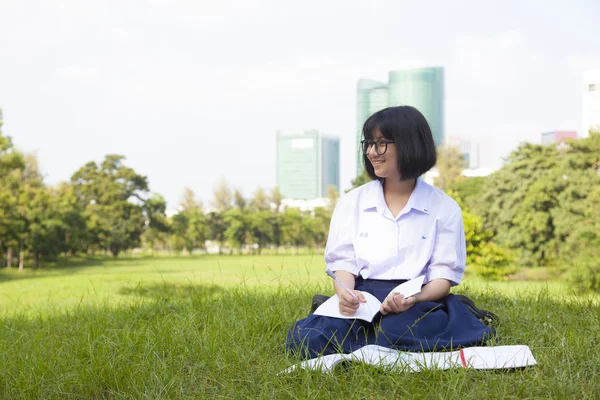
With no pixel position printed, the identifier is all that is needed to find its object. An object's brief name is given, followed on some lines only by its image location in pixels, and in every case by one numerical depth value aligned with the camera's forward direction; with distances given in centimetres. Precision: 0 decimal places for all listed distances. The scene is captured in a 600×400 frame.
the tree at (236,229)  3606
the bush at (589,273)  1188
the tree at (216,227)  3759
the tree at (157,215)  3158
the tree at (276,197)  4062
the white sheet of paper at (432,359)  229
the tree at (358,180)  3055
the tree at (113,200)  2922
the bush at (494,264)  1702
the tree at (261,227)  3616
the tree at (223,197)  4031
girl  256
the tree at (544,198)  1778
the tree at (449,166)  3672
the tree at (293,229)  3666
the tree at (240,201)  4047
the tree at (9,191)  1836
